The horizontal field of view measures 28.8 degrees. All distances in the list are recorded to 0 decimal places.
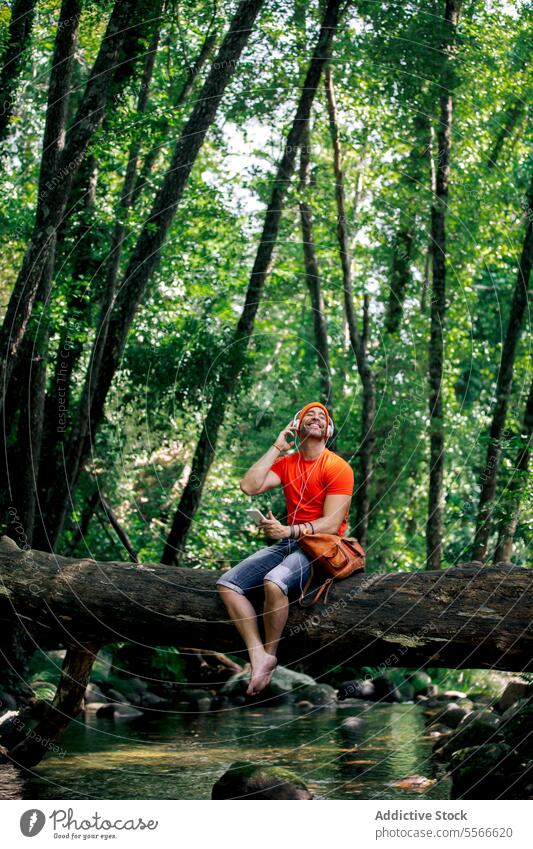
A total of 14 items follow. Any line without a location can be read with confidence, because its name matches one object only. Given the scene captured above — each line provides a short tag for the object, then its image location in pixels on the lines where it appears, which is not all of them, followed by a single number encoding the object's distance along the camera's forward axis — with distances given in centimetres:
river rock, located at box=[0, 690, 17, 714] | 1404
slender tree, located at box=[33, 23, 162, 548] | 1688
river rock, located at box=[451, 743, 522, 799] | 1037
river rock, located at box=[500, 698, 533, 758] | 1072
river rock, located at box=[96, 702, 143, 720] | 1581
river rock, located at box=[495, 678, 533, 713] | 1455
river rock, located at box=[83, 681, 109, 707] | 1637
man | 817
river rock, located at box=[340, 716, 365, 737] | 1443
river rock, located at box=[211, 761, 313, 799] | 980
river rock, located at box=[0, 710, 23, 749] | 1240
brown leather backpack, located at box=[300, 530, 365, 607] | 830
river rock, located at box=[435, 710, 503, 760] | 1257
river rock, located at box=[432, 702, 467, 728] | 1512
